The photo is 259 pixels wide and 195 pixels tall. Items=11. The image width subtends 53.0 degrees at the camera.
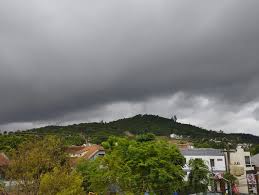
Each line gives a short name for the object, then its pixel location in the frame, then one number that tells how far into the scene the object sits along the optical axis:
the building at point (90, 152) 47.54
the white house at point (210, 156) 50.77
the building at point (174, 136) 127.97
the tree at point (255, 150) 75.94
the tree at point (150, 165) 29.68
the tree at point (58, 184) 17.35
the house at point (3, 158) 39.98
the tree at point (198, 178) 37.07
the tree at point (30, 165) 18.92
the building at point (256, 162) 46.43
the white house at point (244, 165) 46.48
